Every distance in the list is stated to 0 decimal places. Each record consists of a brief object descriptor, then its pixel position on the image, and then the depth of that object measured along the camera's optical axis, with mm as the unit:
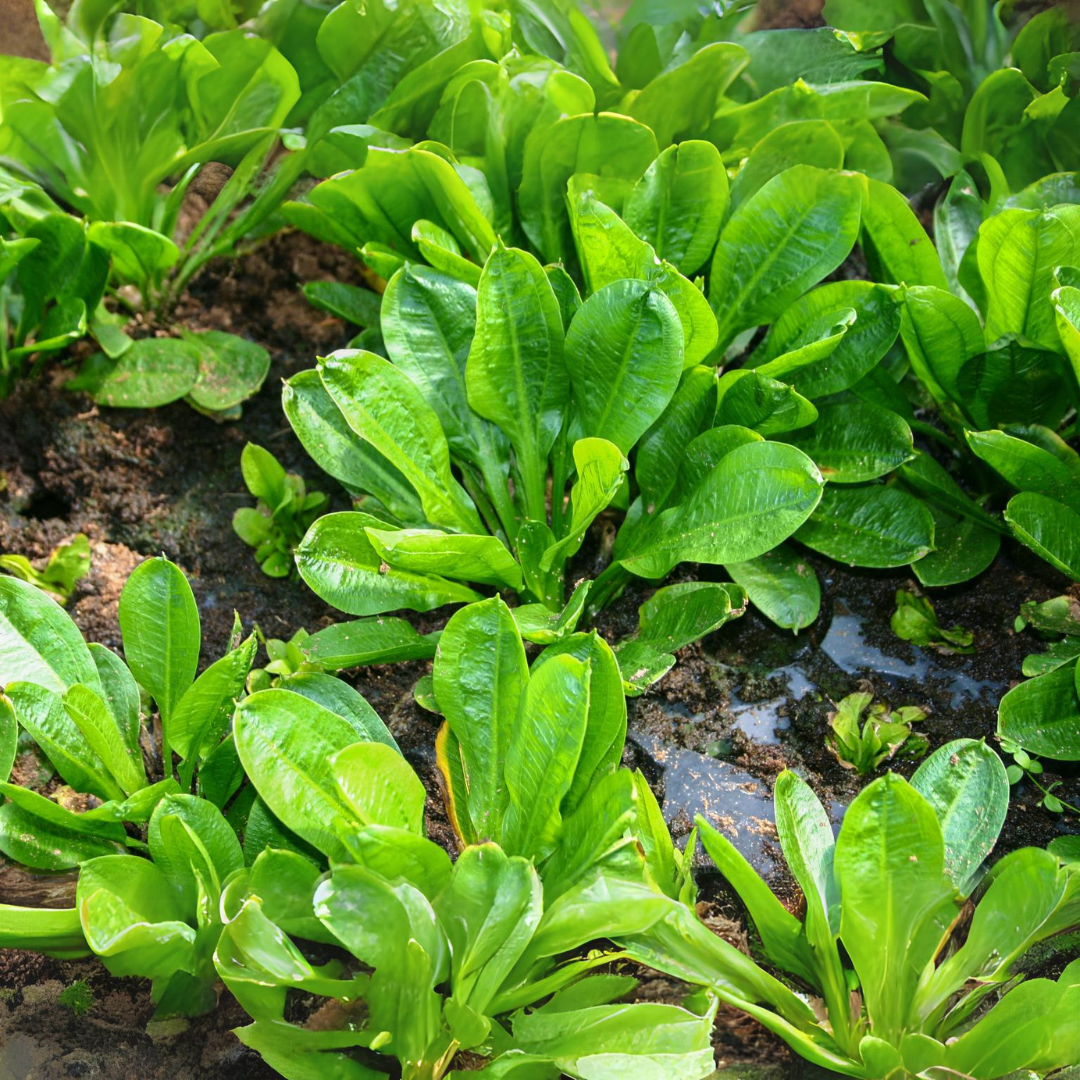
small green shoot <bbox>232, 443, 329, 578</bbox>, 1522
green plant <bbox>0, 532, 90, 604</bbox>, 1503
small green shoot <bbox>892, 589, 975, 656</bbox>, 1476
